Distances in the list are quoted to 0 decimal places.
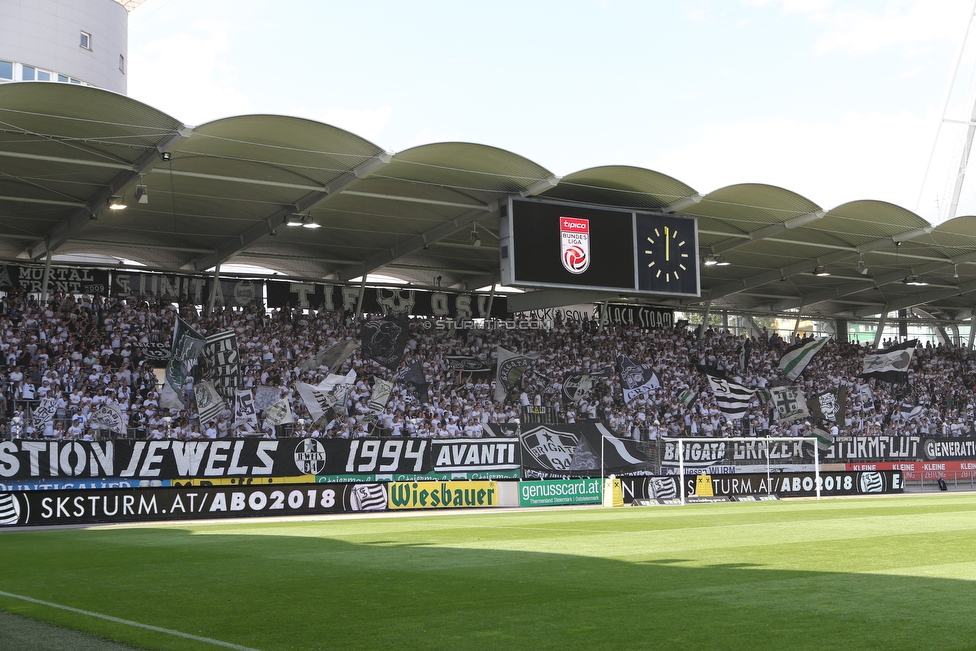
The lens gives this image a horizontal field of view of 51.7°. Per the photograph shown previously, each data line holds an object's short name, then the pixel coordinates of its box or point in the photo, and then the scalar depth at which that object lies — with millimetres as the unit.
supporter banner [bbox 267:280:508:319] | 39344
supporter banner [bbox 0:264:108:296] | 35000
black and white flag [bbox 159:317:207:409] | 30750
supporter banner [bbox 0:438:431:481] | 25609
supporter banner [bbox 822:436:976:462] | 39375
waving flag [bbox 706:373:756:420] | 41281
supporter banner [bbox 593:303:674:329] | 45750
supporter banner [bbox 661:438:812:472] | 35781
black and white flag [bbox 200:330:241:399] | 31703
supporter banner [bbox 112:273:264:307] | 36750
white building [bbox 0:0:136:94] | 44781
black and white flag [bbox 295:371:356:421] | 32656
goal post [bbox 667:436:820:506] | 31317
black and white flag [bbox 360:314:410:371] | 36031
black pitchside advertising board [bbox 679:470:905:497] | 32281
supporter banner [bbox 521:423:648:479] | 33312
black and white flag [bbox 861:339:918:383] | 47750
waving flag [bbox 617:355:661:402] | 39656
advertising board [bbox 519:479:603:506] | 30648
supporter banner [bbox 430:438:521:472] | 31672
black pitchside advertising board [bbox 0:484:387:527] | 22953
